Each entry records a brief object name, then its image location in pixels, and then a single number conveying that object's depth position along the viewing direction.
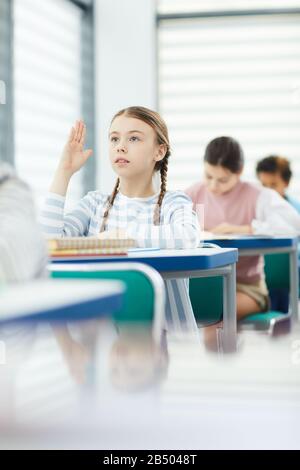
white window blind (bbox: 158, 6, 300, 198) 6.16
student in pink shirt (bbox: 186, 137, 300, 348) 3.40
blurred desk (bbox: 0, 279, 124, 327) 0.85
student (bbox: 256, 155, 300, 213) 4.48
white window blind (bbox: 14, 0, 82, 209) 4.90
